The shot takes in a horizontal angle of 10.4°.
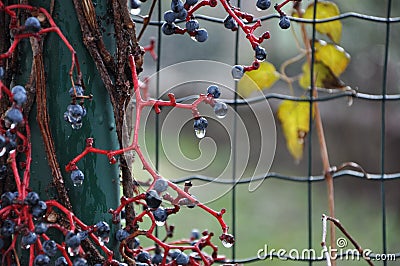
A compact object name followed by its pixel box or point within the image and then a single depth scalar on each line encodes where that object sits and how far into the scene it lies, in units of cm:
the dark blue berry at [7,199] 136
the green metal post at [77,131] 141
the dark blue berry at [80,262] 134
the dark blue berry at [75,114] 135
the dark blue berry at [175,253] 141
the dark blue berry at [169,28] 141
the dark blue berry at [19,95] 132
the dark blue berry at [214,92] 139
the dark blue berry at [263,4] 141
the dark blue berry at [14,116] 132
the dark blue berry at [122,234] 141
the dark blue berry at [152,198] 137
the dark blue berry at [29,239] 134
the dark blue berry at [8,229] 136
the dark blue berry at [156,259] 148
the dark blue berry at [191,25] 140
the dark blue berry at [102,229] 138
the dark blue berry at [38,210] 135
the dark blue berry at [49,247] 135
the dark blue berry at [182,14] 139
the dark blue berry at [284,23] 142
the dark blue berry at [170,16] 140
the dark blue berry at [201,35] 141
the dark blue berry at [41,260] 135
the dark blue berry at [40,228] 135
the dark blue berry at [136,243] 145
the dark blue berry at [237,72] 140
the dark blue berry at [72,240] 134
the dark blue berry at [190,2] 140
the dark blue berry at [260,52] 140
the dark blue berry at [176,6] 139
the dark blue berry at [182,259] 140
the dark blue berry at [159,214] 138
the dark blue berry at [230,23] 141
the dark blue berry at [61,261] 137
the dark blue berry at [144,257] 143
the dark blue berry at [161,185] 136
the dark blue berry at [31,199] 135
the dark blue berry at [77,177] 137
